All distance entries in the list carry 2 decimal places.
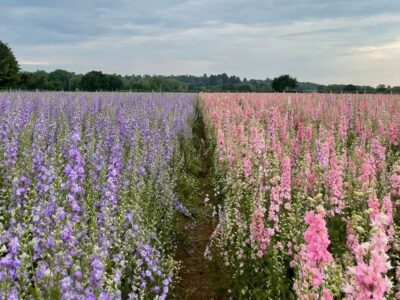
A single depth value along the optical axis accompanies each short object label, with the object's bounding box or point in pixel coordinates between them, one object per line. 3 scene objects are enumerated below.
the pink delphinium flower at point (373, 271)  1.76
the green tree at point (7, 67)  57.50
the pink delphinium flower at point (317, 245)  2.30
